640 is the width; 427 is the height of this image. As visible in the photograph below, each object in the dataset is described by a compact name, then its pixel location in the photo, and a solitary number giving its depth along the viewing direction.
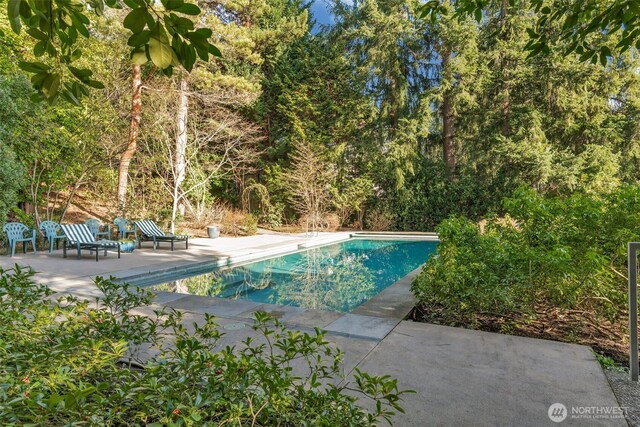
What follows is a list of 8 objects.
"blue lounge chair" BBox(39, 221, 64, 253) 8.44
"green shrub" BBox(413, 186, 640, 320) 3.76
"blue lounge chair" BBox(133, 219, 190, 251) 9.77
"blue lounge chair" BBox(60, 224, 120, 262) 7.71
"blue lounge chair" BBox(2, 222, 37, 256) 7.82
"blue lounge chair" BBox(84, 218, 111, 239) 9.55
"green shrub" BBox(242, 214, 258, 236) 14.05
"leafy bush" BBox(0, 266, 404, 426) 1.13
